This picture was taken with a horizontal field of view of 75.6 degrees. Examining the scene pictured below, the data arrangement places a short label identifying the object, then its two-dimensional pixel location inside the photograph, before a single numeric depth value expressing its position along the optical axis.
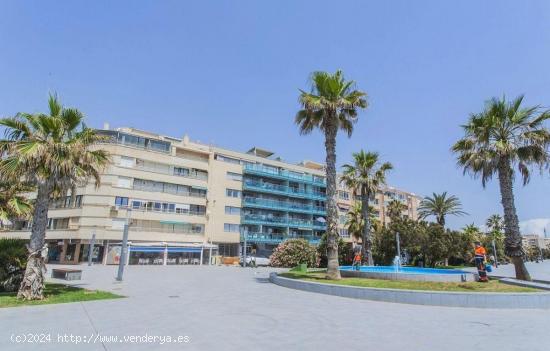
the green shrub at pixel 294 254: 39.94
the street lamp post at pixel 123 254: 20.80
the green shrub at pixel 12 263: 14.69
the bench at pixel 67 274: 20.55
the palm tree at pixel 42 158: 12.88
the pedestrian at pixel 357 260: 24.78
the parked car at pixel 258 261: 44.83
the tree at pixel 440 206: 56.53
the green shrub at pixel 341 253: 45.09
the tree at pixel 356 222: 47.38
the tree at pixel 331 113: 19.17
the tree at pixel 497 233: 71.75
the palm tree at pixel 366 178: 33.50
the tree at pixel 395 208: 54.47
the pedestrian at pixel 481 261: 15.69
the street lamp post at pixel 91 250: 40.44
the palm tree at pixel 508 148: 18.02
